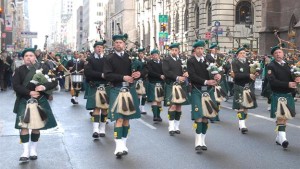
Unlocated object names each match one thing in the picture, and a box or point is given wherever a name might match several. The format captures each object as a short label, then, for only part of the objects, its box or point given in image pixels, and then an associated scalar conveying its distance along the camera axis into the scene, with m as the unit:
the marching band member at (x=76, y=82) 18.94
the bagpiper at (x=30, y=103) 8.40
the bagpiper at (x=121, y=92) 8.97
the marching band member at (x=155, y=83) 13.92
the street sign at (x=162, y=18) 41.69
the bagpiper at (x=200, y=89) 9.51
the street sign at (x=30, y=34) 81.93
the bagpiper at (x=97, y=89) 11.27
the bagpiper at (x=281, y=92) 9.77
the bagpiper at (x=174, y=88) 11.86
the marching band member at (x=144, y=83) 16.31
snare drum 19.42
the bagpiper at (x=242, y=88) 11.64
